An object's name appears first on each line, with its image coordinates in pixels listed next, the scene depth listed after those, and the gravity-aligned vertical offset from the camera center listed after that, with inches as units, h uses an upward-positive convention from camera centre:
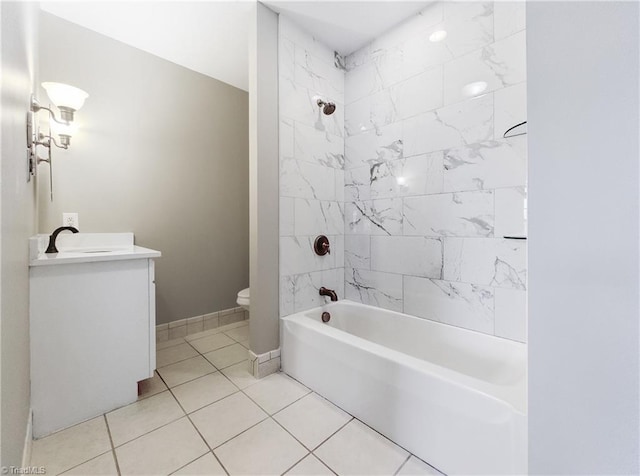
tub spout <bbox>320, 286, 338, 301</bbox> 83.4 -18.0
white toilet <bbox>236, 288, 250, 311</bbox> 89.9 -21.9
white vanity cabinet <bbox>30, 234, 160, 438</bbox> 50.8 -20.6
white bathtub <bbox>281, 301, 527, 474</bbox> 38.7 -28.5
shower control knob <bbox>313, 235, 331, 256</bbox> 82.4 -2.9
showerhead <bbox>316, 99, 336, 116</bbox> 78.7 +38.7
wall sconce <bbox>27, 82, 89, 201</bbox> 50.5 +29.5
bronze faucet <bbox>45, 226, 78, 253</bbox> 60.7 -2.3
